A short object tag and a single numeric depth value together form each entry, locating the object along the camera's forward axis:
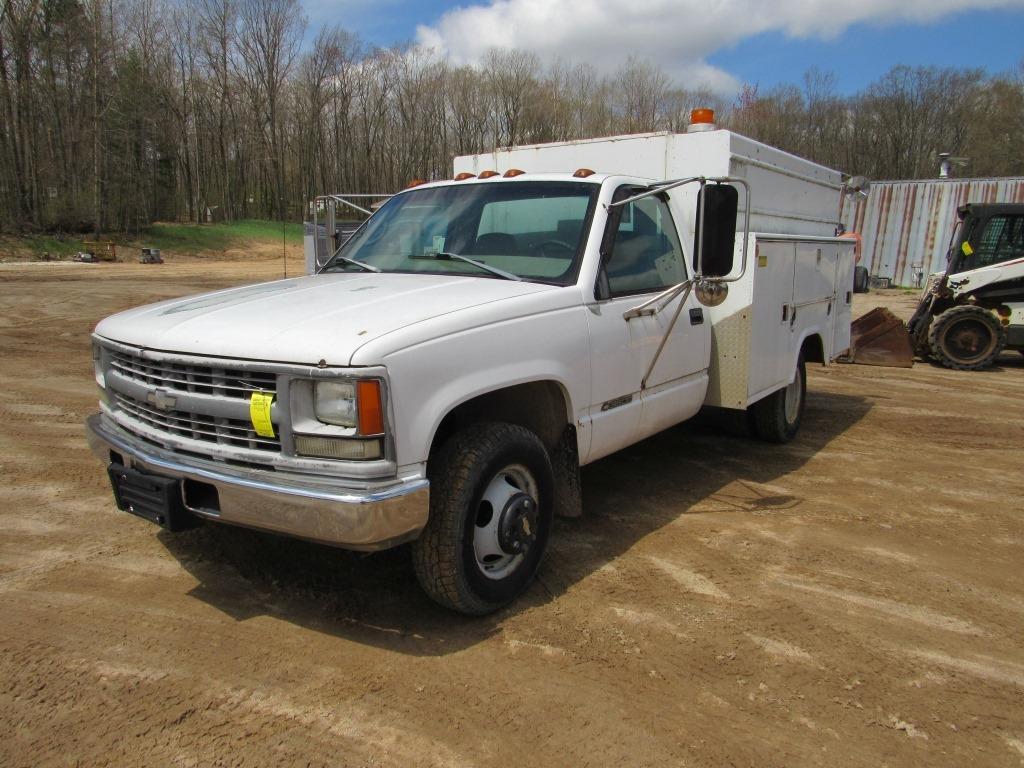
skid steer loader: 11.22
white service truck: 2.83
